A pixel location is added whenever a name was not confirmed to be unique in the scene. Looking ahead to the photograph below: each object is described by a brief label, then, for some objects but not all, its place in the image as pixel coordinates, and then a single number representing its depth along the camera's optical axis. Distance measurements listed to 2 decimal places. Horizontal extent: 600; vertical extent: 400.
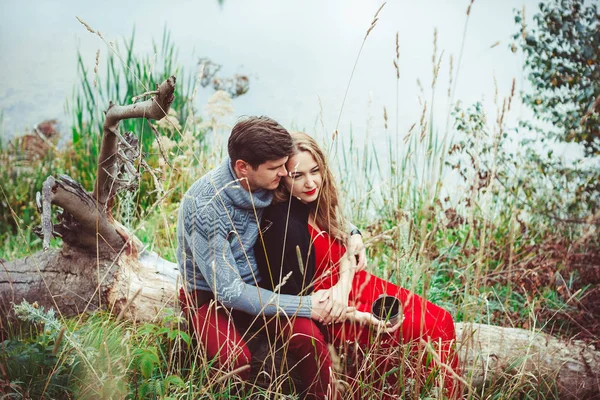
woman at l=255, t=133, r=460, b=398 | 2.12
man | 2.08
